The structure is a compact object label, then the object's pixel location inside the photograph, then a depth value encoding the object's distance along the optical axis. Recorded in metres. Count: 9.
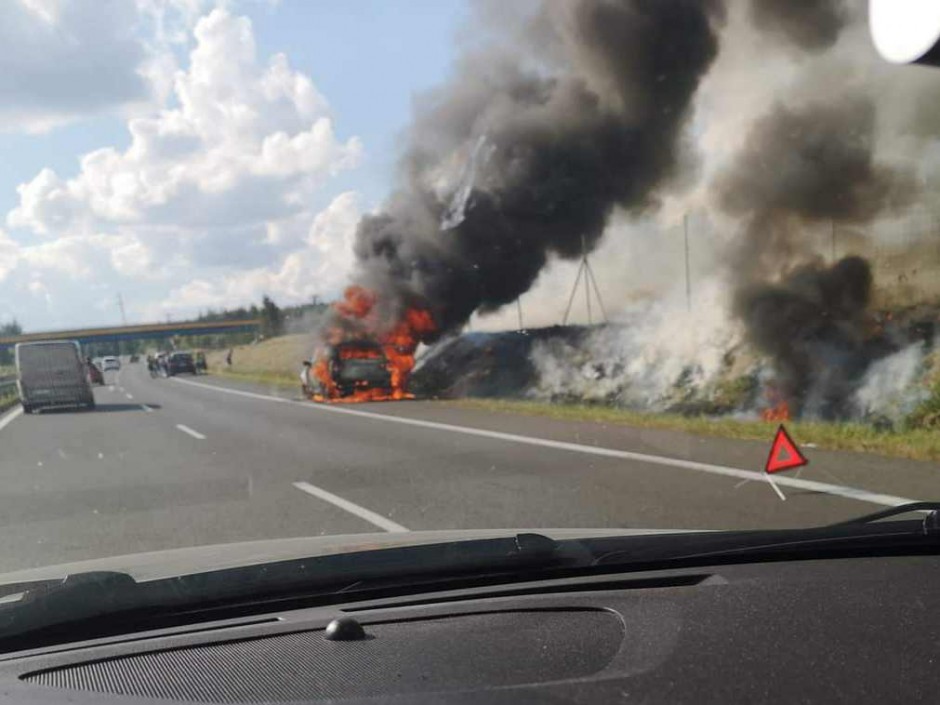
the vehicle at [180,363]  52.78
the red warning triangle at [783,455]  7.90
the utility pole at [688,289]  20.98
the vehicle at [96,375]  41.07
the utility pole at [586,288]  21.11
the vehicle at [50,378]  24.44
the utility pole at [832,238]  18.89
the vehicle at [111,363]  75.47
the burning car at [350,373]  23.05
